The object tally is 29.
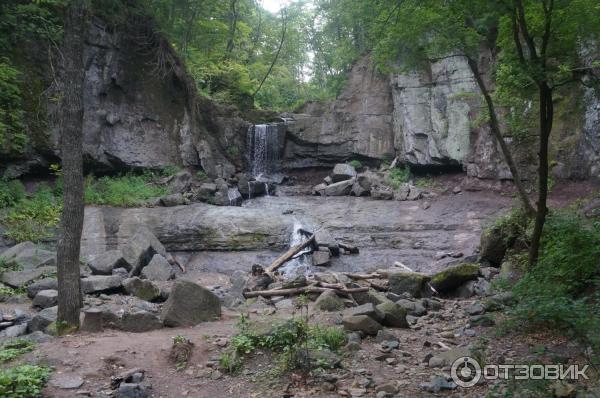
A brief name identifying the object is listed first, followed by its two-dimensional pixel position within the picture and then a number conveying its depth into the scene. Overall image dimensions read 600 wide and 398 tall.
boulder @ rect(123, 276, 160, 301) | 9.47
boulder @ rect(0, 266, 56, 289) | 10.11
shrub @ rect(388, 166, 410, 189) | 19.91
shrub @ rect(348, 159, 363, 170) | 22.88
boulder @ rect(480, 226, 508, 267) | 11.09
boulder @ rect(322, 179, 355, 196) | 20.03
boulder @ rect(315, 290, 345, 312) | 8.37
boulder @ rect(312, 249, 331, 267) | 13.41
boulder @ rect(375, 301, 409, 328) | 7.17
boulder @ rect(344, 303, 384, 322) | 6.94
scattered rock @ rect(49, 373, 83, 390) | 4.96
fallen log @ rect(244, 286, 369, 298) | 9.78
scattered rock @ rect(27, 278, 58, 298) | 9.60
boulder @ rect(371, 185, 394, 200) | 18.51
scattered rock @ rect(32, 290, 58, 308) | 8.69
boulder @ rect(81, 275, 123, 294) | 9.73
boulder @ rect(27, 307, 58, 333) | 7.10
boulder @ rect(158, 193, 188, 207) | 16.77
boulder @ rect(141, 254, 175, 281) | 11.87
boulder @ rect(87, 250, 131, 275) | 11.61
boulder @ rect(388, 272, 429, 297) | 9.43
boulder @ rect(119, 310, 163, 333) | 6.96
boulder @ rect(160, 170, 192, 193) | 18.52
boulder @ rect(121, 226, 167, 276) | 12.11
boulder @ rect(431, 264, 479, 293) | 9.68
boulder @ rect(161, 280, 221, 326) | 7.27
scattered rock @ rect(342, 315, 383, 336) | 6.58
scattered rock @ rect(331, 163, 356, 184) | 21.41
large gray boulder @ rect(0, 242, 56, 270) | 11.30
